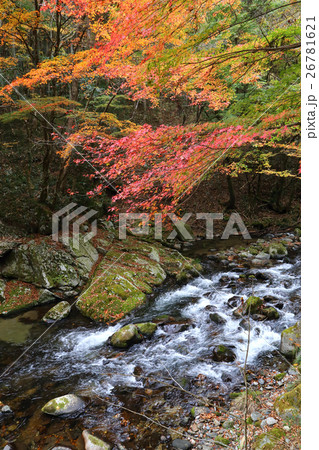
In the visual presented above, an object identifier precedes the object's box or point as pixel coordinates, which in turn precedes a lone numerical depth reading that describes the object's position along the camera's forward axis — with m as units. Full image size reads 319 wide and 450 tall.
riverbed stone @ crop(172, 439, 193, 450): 3.18
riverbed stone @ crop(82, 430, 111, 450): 3.23
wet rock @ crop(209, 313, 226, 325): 5.99
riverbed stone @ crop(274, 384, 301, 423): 3.08
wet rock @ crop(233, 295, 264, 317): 6.04
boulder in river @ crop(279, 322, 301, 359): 4.56
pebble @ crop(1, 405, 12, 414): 3.84
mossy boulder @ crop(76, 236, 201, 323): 6.78
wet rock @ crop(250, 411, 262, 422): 3.33
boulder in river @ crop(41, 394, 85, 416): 3.79
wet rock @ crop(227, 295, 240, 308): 6.64
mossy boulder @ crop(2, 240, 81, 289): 7.70
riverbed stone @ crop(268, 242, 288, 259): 9.91
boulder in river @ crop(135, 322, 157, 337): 5.68
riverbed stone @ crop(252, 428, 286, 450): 2.69
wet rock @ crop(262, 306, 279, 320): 5.88
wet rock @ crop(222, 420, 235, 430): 3.29
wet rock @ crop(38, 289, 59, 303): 7.23
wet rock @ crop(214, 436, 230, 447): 3.03
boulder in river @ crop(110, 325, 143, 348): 5.37
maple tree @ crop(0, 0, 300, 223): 3.11
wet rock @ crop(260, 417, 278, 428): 3.15
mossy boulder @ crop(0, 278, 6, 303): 7.05
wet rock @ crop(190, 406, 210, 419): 3.64
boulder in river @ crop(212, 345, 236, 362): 4.75
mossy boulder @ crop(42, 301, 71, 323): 6.46
